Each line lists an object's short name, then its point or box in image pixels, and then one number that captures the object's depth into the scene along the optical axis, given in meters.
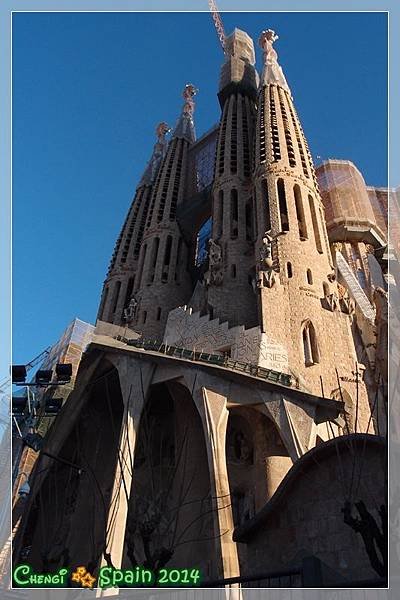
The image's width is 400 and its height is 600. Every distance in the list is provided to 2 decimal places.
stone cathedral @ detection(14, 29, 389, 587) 8.77
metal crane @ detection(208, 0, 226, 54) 57.38
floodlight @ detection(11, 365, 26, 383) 11.17
